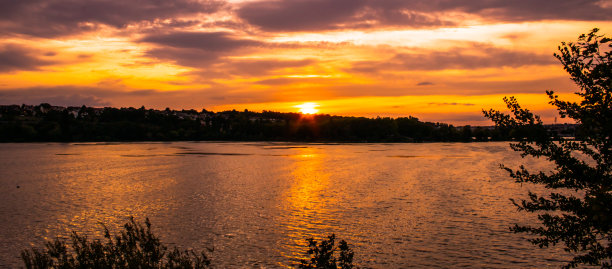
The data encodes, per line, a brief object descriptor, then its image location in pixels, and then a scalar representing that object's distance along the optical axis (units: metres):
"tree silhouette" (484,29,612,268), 9.45
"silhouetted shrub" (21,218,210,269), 12.77
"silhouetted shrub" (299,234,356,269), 10.09
